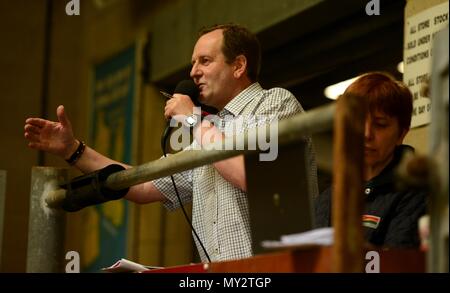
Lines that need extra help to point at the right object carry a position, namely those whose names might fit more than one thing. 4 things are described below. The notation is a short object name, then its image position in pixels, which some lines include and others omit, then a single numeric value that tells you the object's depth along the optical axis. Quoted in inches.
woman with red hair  144.9
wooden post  100.3
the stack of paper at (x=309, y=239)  104.5
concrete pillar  166.0
